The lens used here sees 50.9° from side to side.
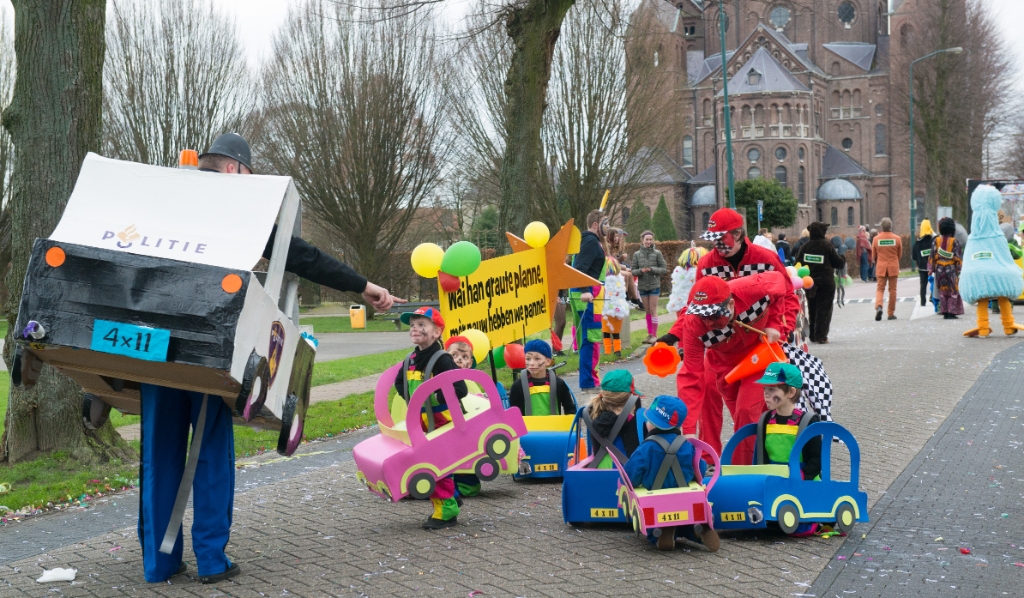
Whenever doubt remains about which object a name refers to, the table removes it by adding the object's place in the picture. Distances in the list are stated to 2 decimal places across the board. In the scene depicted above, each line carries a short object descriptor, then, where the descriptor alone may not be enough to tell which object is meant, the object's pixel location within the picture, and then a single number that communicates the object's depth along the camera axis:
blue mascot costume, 16.88
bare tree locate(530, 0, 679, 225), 32.50
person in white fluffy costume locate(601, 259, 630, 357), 14.38
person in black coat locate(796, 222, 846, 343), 16.58
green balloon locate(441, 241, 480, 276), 7.17
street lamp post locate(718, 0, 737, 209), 25.88
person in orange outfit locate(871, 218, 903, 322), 20.66
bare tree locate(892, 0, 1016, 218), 59.19
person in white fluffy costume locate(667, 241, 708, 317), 16.28
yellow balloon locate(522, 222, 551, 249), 9.03
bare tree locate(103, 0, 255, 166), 33.56
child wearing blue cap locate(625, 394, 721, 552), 5.54
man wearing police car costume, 4.84
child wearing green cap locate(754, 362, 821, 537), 6.02
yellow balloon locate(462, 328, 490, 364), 7.55
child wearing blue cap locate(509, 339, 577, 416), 7.69
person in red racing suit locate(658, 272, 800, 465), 6.41
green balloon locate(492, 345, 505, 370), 9.61
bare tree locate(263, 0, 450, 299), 32.16
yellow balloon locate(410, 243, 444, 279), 7.11
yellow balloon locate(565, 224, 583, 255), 9.66
